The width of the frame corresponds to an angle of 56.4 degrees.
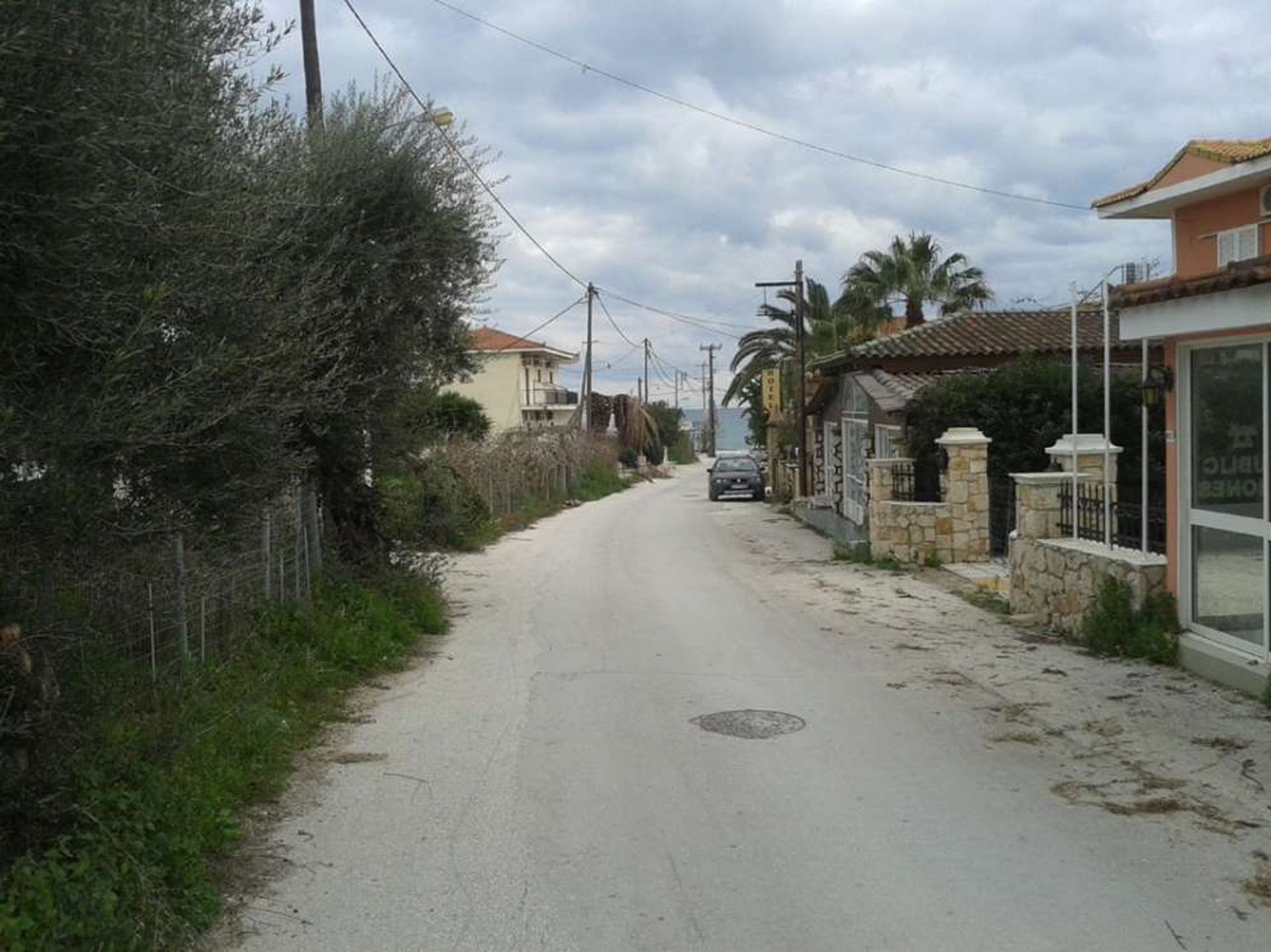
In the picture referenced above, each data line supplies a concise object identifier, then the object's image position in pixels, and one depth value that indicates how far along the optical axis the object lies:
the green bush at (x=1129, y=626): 9.66
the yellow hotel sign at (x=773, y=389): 42.34
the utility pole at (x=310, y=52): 13.95
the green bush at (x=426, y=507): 13.49
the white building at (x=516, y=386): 69.38
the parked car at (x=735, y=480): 40.69
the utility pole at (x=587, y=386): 54.88
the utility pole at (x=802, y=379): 33.03
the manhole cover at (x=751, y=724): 7.68
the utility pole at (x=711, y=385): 106.31
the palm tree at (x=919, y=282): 35.16
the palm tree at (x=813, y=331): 36.78
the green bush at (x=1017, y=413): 19.33
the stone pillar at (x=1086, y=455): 13.69
